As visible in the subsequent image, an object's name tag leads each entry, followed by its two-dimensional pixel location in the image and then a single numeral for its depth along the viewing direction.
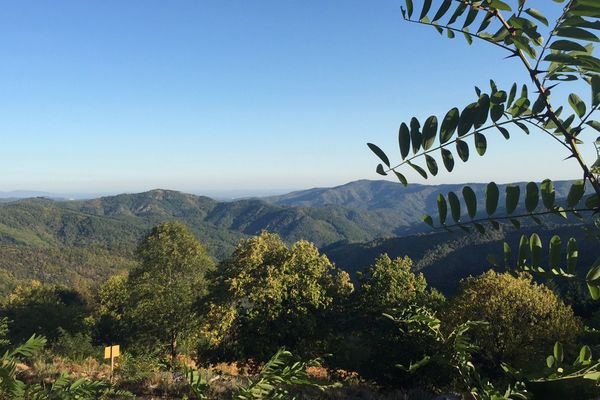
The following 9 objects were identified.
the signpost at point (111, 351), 12.66
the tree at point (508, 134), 1.29
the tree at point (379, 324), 14.90
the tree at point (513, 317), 16.11
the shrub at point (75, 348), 22.19
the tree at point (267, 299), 17.39
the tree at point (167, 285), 23.62
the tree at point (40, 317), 32.23
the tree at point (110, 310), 34.81
